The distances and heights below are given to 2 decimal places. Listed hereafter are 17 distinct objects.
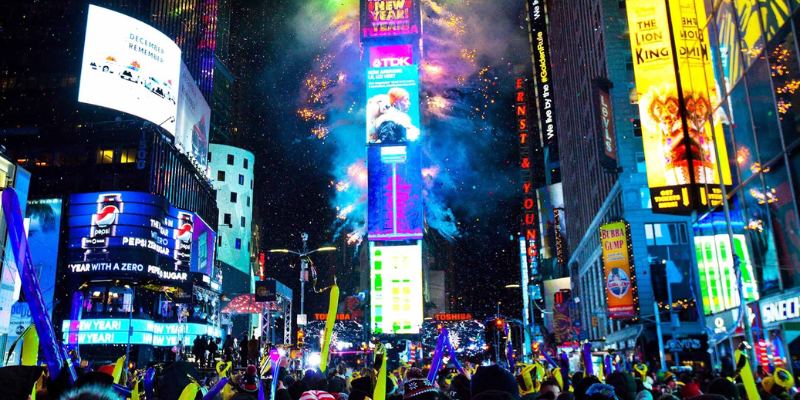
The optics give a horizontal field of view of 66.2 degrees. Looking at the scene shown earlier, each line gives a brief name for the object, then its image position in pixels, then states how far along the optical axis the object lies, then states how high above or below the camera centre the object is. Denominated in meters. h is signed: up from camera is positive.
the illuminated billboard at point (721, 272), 23.48 +2.87
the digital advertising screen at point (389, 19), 79.06 +41.16
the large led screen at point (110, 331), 48.59 +1.60
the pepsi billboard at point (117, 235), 49.50 +9.33
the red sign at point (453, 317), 70.06 +2.96
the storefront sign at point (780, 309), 18.06 +0.77
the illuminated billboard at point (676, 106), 26.64 +10.02
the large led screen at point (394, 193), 70.06 +17.33
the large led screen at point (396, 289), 66.19 +5.91
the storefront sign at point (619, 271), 45.47 +5.02
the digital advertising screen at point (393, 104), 74.50 +28.83
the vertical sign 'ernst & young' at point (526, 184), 95.99 +24.84
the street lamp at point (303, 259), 34.15 +4.95
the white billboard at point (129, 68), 50.66 +24.07
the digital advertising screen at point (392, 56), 78.69 +36.28
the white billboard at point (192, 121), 62.25 +24.09
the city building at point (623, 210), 46.44 +10.98
